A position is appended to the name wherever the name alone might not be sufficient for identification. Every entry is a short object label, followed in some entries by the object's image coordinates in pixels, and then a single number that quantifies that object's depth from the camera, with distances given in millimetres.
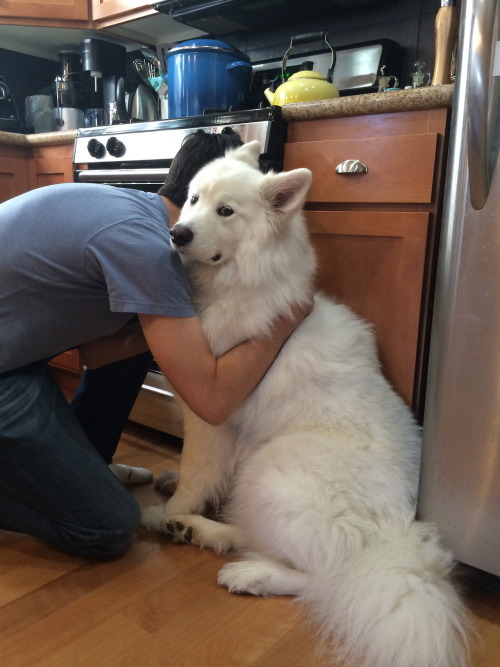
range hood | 2525
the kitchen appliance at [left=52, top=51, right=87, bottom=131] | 3256
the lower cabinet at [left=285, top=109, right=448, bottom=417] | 1556
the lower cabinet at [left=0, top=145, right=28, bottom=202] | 2796
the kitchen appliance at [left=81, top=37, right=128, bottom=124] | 3275
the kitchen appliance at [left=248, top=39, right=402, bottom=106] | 2324
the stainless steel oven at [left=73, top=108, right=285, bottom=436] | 1893
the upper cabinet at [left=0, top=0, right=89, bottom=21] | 3082
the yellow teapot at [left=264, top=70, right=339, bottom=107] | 2008
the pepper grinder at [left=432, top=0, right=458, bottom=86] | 1898
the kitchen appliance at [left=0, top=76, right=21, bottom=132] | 3244
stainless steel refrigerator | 1105
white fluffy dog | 1166
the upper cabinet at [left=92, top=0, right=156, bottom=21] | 2902
